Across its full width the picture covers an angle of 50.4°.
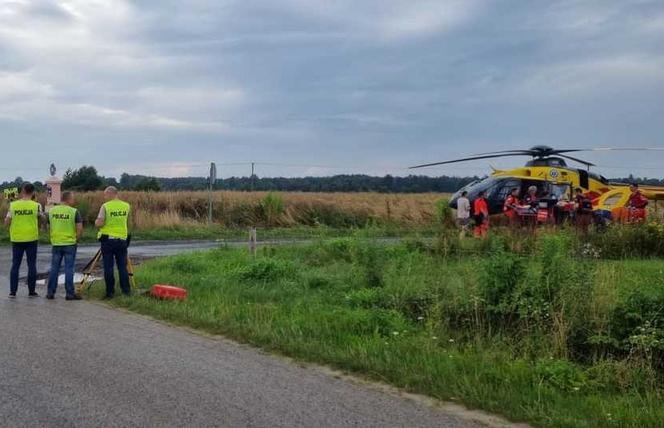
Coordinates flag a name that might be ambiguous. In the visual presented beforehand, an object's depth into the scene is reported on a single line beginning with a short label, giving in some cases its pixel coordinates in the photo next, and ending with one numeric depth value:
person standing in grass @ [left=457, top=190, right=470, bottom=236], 22.92
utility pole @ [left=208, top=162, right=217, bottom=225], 29.78
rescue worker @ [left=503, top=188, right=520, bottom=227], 21.85
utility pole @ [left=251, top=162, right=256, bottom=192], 53.83
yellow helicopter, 24.16
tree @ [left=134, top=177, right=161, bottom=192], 49.44
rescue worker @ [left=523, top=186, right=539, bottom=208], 23.84
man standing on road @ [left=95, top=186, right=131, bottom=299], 12.27
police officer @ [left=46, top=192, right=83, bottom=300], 12.39
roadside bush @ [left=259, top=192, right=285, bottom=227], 35.78
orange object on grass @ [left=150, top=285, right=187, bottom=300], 11.61
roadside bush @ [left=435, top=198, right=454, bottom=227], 23.19
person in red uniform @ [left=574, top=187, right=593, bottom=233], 21.31
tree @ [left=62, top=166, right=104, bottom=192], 56.97
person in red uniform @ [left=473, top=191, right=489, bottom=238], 22.33
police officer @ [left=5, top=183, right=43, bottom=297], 12.70
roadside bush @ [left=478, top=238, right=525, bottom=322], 8.82
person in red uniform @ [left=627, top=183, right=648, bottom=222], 20.72
